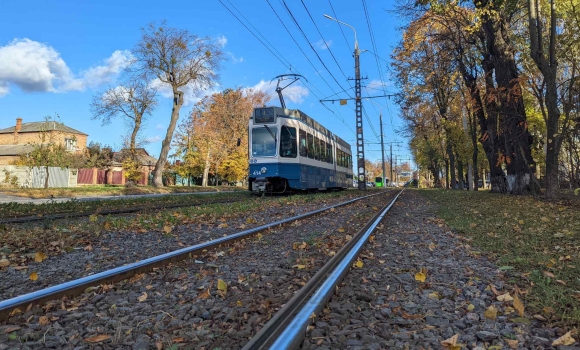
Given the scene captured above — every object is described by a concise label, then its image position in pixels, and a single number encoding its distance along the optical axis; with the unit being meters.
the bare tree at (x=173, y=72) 31.25
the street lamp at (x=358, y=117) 29.06
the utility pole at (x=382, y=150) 52.80
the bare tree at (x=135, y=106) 34.44
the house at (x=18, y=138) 50.02
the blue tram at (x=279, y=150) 16.19
